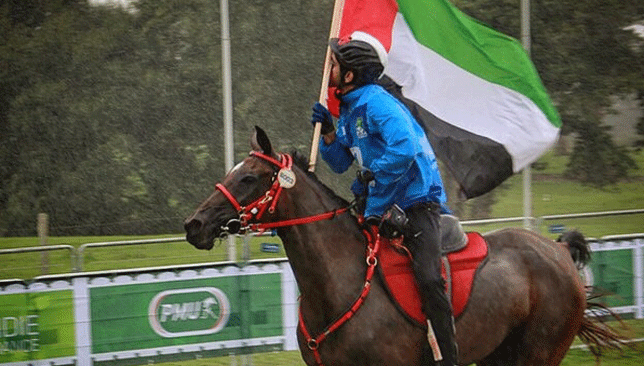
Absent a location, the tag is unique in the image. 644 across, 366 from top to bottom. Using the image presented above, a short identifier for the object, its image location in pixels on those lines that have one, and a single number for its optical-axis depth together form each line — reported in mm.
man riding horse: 12562
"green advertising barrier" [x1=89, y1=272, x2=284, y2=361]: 18516
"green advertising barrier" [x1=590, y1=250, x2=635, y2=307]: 21844
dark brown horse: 12437
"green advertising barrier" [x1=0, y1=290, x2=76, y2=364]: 17844
